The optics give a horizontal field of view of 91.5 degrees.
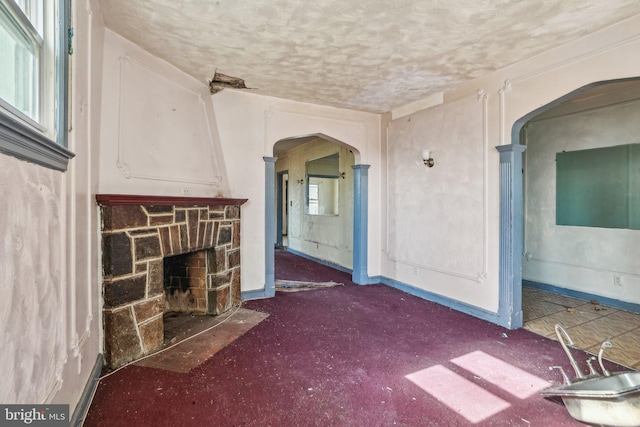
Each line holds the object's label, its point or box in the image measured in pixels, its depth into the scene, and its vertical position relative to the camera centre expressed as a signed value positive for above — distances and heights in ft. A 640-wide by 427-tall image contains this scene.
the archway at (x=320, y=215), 14.79 +0.29
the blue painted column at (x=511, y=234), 9.91 -0.75
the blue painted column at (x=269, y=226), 13.12 -0.60
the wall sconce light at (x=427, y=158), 12.70 +2.19
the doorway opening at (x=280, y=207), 27.23 +0.43
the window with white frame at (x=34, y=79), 3.35 +1.76
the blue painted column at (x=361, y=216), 15.37 -0.22
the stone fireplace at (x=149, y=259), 7.30 -1.30
